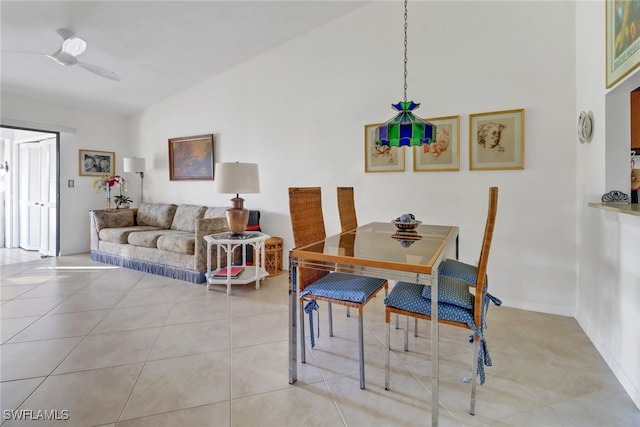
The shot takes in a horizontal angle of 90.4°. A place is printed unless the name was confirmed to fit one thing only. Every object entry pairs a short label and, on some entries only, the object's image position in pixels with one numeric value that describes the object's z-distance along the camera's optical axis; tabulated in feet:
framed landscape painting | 15.83
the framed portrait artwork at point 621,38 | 5.20
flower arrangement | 17.31
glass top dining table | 4.54
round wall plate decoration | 7.48
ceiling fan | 10.00
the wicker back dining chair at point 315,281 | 5.84
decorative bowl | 7.70
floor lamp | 17.30
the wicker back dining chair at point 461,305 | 4.90
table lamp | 10.44
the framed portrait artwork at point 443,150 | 10.10
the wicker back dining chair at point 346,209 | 8.83
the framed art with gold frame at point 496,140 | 9.25
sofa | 12.22
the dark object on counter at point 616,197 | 6.32
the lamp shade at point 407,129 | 6.42
